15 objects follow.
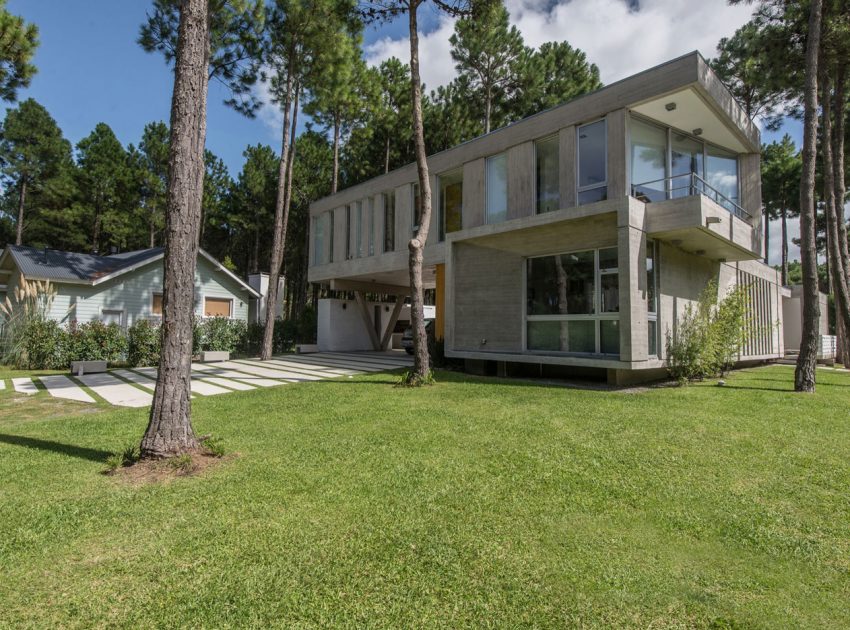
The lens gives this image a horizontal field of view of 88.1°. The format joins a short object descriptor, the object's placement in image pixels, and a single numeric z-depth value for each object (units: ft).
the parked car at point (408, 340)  56.56
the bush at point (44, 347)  39.78
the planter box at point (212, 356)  46.93
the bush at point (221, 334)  51.90
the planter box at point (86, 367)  36.40
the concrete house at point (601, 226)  29.01
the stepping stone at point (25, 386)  27.22
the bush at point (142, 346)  43.34
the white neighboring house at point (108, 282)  48.62
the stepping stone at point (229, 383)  29.13
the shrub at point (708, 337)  29.96
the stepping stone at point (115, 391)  24.30
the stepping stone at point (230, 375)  31.51
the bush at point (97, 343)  41.57
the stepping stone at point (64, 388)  25.73
